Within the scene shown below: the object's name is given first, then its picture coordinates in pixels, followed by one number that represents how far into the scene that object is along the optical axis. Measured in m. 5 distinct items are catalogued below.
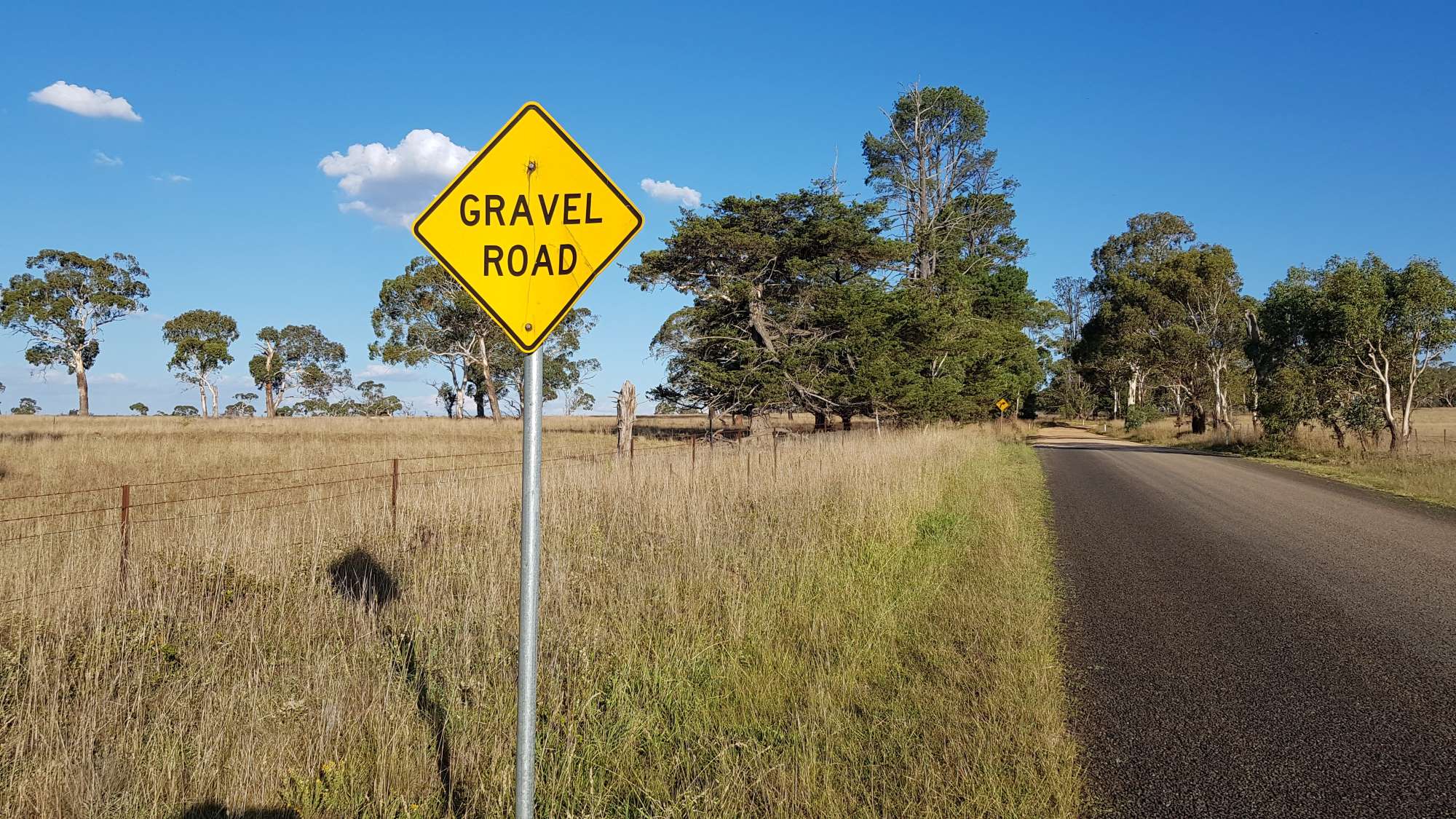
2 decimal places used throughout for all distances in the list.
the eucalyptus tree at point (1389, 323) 21.25
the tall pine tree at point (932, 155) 37.69
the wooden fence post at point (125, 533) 5.82
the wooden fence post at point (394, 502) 8.04
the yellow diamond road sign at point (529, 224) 2.98
